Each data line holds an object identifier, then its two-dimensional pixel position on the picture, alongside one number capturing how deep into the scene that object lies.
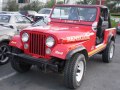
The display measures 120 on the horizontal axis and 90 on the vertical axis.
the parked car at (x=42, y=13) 10.54
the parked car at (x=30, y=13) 11.30
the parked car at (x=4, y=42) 3.77
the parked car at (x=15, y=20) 5.72
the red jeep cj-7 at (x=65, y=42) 2.83
